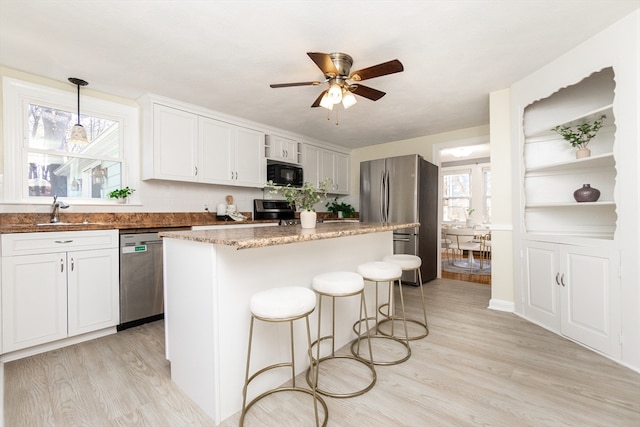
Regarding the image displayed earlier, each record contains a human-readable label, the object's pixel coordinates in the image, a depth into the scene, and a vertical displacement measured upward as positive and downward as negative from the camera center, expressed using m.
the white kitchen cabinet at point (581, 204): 1.97 +0.11
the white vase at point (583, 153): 2.47 +0.53
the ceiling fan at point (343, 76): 1.98 +1.05
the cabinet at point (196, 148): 3.15 +0.86
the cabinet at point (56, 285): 2.16 -0.56
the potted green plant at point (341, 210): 5.54 +0.10
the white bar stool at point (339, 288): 1.72 -0.45
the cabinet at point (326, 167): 4.92 +0.90
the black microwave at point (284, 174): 4.25 +0.65
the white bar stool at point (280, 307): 1.37 -0.45
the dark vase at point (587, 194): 2.49 +0.17
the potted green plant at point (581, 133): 2.50 +0.75
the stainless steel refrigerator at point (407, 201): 4.21 +0.22
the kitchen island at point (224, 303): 1.49 -0.49
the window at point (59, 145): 2.59 +0.74
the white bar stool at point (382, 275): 2.07 -0.44
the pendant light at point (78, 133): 2.70 +0.81
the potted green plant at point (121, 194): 3.10 +0.26
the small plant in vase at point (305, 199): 2.02 +0.12
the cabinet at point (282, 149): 4.33 +1.06
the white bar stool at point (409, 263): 2.49 -0.43
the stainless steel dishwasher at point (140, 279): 2.69 -0.61
